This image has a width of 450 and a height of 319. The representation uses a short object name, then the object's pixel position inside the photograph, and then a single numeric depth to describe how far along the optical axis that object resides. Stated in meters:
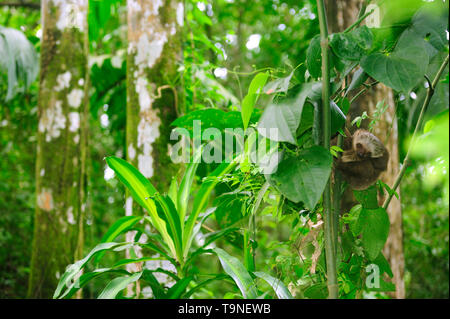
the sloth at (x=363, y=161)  3.25
